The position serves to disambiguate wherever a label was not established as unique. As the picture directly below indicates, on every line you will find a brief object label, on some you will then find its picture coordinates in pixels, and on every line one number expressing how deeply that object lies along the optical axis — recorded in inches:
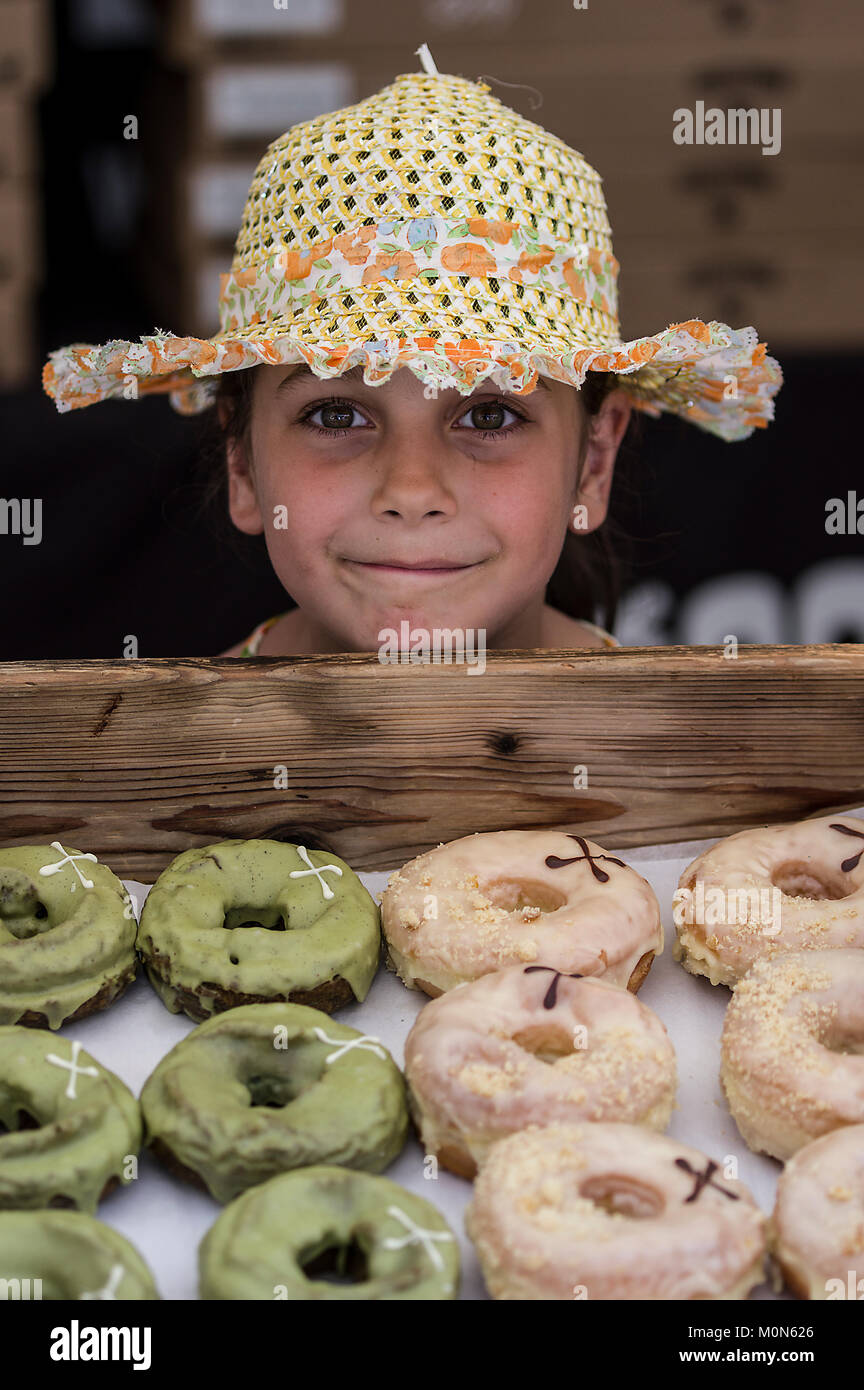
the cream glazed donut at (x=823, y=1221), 32.6
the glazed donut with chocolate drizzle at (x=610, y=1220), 32.2
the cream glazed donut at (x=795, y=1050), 34.9
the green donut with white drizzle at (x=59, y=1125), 33.6
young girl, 40.8
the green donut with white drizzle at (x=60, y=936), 36.9
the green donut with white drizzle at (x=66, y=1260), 32.3
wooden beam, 39.8
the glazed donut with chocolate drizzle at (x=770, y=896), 38.1
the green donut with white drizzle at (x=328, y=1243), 32.2
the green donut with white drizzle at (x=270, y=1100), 34.1
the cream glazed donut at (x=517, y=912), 37.4
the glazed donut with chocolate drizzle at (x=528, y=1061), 34.6
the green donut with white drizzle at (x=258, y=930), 37.2
